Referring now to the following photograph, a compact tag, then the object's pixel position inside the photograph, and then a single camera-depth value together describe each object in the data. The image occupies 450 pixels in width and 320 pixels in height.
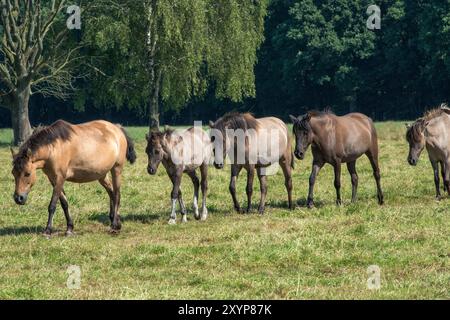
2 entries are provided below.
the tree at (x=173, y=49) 38.28
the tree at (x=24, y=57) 36.97
